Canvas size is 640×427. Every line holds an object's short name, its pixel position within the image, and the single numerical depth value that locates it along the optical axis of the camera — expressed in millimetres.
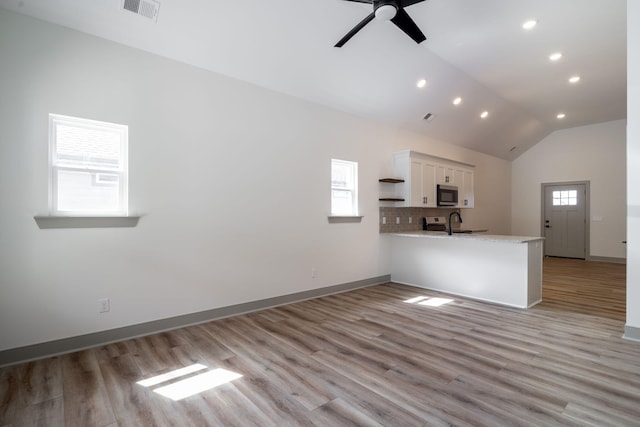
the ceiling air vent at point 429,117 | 5793
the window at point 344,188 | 5012
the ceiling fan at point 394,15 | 2469
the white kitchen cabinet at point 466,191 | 6829
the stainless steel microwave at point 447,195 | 6188
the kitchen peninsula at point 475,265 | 4117
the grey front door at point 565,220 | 8180
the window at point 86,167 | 2812
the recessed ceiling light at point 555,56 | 4480
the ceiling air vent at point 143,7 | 2703
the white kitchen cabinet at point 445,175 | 6234
